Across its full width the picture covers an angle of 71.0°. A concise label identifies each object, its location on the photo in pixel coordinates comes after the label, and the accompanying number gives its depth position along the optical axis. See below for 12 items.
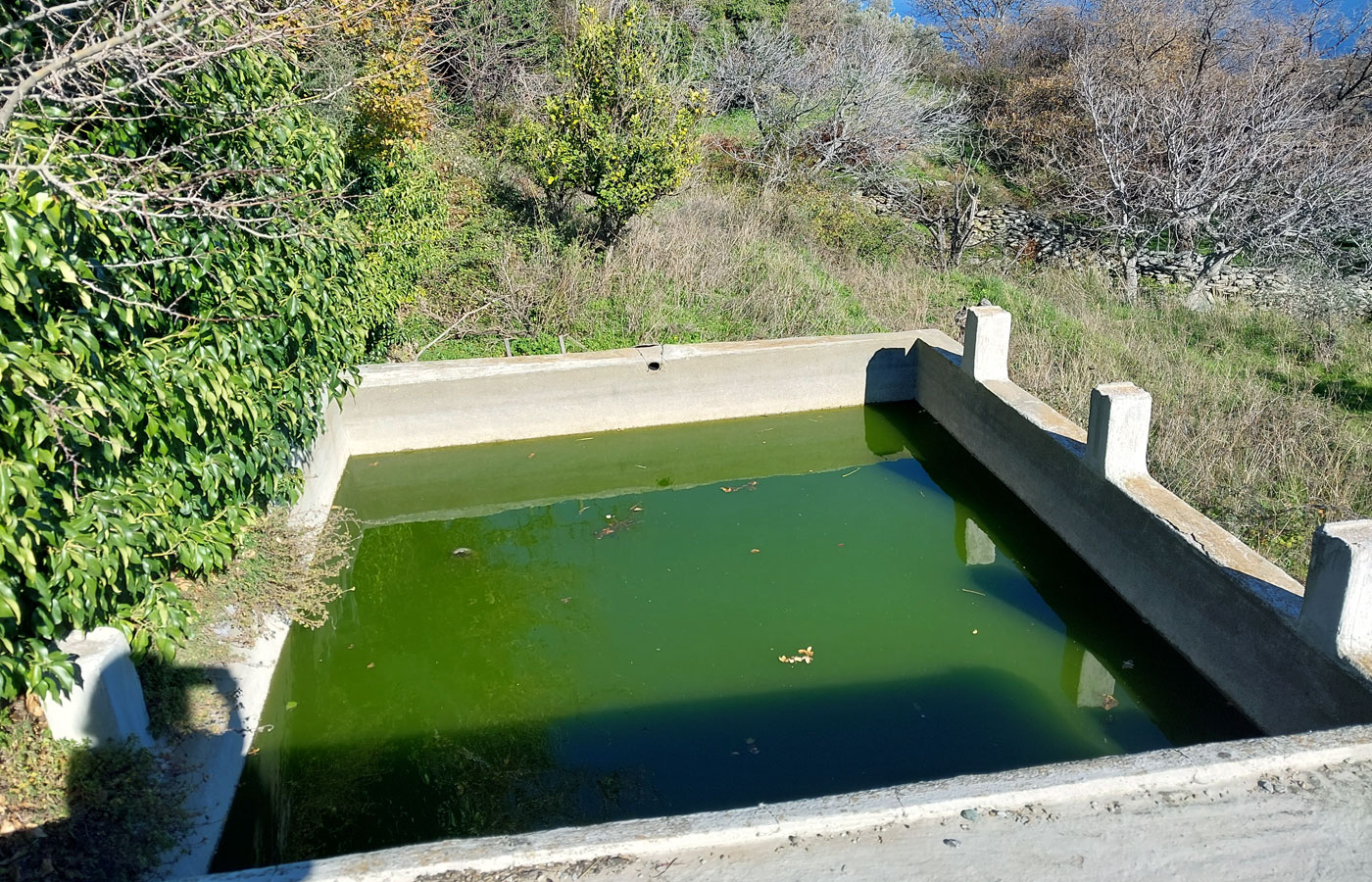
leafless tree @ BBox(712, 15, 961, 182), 16.61
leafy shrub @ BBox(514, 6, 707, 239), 10.34
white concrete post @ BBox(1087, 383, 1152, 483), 5.75
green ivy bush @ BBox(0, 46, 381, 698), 3.25
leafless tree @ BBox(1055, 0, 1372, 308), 12.41
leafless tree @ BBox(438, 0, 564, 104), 15.17
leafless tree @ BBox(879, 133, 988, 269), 13.72
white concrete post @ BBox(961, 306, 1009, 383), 7.84
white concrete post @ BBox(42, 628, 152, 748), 3.71
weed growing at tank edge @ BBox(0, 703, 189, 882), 3.39
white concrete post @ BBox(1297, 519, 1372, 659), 3.95
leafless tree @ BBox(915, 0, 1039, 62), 21.77
